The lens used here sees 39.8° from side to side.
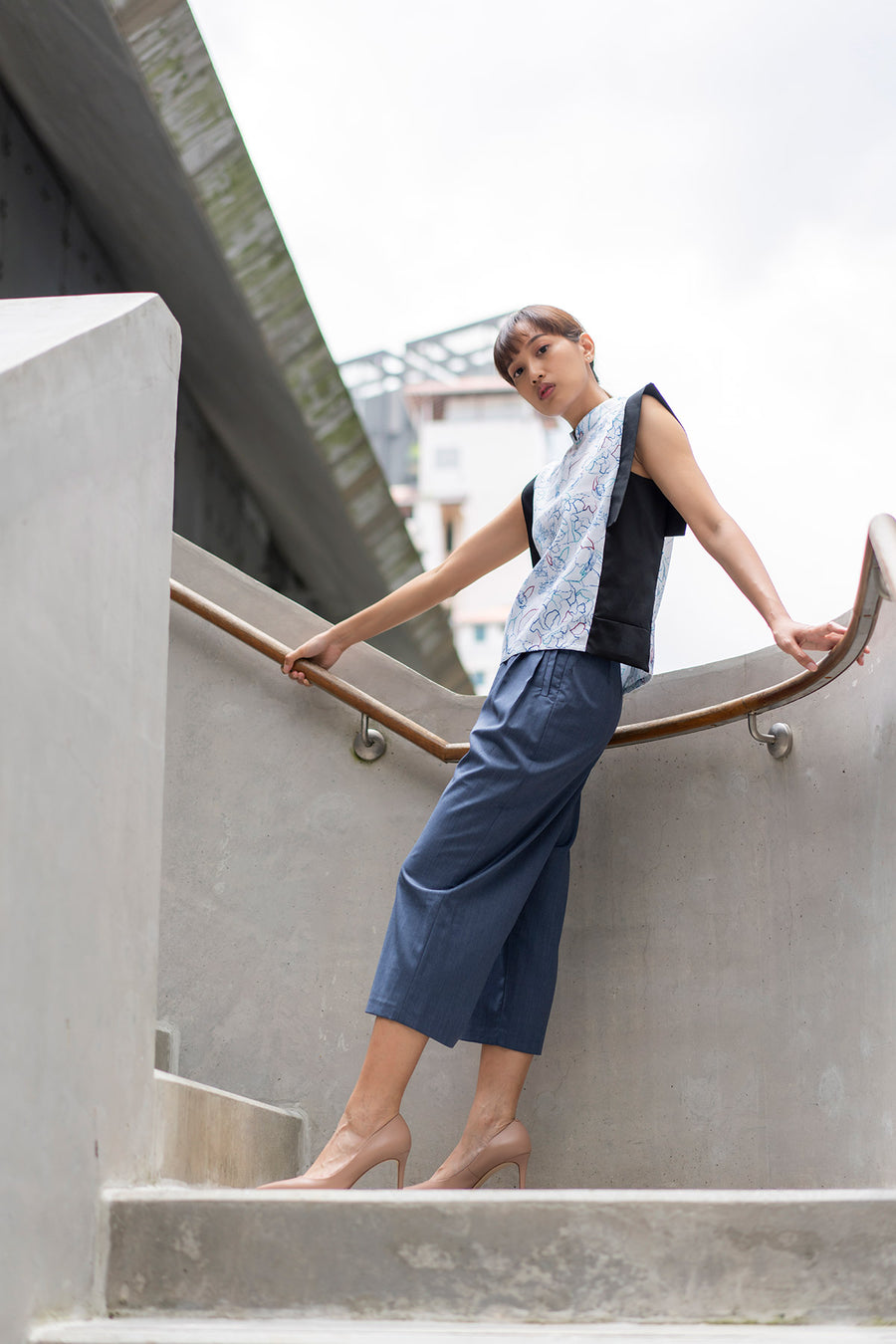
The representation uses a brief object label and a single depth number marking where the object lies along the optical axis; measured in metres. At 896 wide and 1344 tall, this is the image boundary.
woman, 1.93
